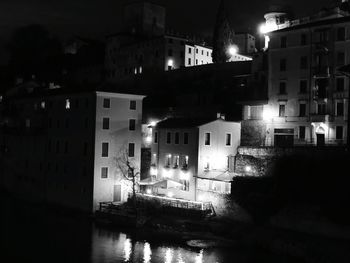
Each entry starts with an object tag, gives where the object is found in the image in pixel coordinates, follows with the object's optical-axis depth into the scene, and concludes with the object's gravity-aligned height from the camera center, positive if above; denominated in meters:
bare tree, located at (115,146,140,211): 47.03 -1.48
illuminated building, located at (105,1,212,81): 86.31 +19.31
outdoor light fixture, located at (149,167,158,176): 49.06 -1.96
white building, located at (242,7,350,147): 45.34 +6.52
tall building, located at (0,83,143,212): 46.78 +0.38
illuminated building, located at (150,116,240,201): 44.62 -0.28
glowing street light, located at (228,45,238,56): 78.64 +17.12
